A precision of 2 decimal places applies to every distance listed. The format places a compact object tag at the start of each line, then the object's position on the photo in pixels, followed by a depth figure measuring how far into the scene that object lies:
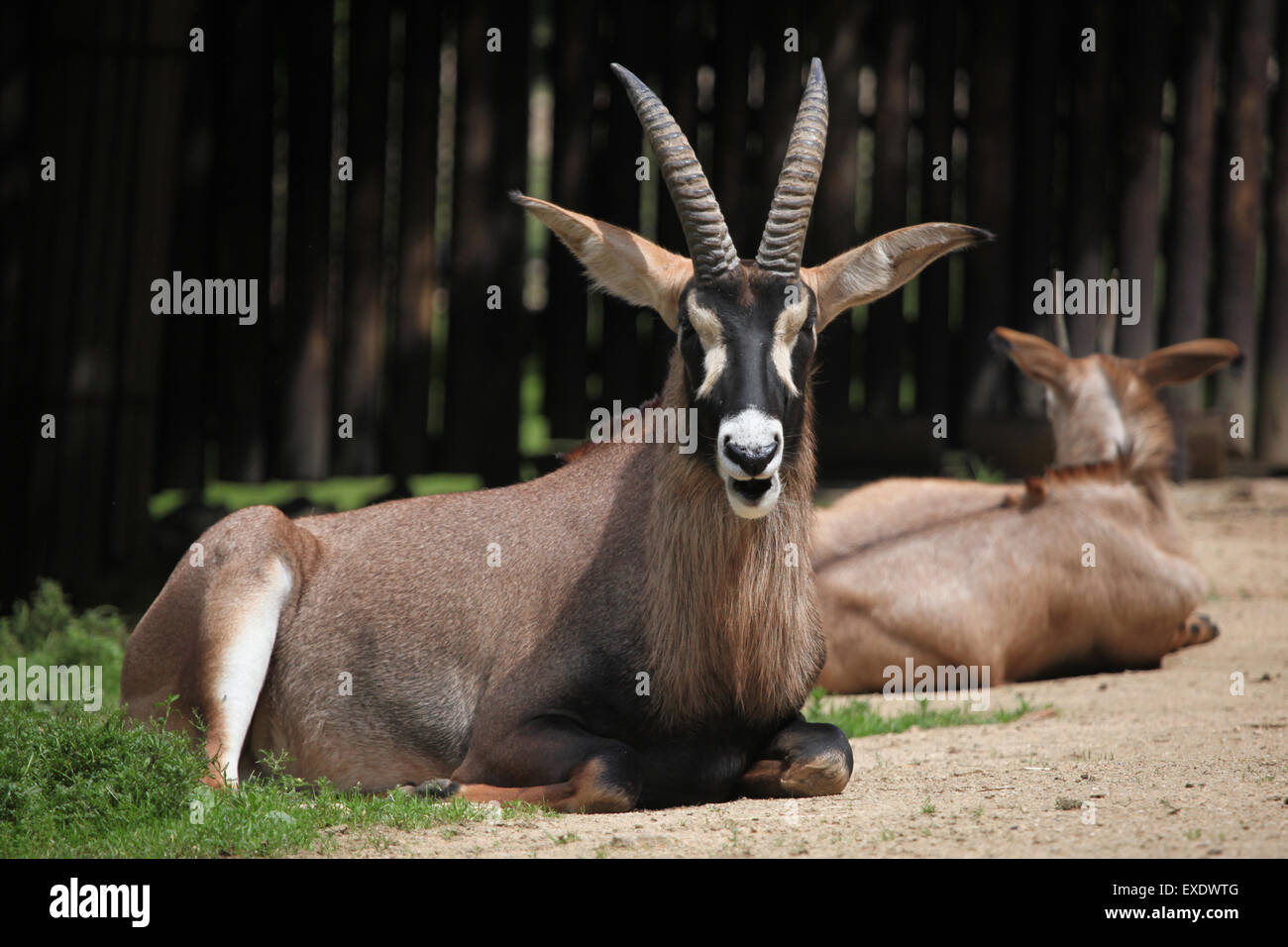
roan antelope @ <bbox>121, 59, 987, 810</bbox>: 5.64
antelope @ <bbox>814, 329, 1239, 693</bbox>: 8.73
